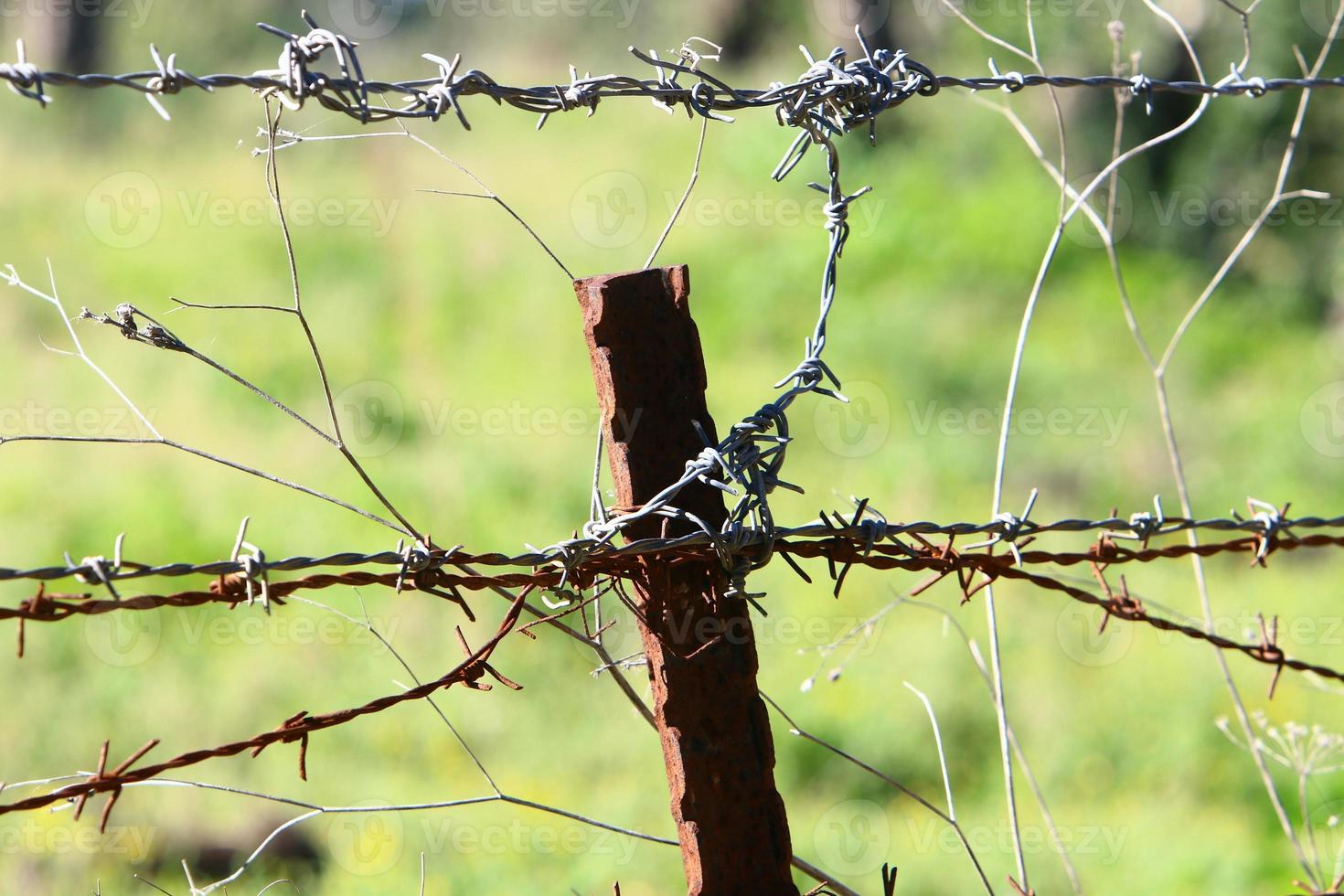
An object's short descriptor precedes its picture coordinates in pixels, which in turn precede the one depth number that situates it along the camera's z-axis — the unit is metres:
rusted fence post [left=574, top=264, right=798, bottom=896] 5.18
